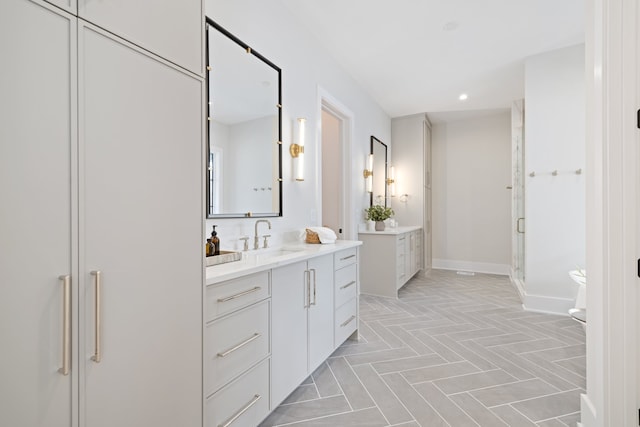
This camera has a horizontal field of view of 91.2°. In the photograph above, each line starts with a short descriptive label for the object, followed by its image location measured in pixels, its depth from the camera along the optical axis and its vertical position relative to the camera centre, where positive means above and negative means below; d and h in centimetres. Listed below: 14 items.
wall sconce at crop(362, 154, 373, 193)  462 +60
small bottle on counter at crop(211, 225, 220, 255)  174 -16
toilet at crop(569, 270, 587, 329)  228 -69
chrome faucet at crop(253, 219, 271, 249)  226 -18
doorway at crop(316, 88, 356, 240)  377 +64
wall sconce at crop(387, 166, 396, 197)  572 +60
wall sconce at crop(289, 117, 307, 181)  278 +54
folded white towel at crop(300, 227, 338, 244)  272 -18
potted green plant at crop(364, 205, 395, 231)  442 +0
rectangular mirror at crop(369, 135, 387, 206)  491 +69
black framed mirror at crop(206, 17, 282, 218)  196 +60
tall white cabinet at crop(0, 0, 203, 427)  73 -4
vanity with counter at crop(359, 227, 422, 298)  420 -65
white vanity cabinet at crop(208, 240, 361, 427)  135 -61
